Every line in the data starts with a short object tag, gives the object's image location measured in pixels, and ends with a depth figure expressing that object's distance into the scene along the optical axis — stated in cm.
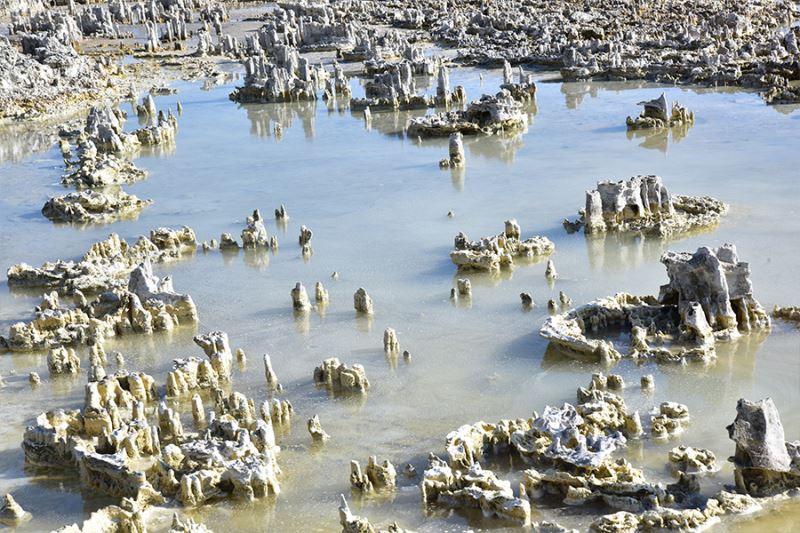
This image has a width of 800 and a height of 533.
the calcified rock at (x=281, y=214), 2155
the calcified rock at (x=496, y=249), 1767
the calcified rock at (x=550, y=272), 1709
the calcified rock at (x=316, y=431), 1249
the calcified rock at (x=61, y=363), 1501
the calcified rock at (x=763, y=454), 1042
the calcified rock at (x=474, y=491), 1044
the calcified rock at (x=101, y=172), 2530
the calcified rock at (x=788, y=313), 1474
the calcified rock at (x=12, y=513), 1121
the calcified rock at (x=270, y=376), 1404
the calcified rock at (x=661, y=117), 2683
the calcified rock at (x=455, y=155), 2458
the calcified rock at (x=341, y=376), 1372
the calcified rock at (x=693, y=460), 1103
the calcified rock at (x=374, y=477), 1121
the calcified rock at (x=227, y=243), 1986
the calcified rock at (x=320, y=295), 1684
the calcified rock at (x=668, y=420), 1191
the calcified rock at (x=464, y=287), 1673
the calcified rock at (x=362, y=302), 1620
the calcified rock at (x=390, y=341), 1480
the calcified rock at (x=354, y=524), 1012
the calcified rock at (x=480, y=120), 2786
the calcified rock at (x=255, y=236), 1978
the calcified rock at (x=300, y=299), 1658
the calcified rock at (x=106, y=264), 1820
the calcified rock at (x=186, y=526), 1033
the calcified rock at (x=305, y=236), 1978
